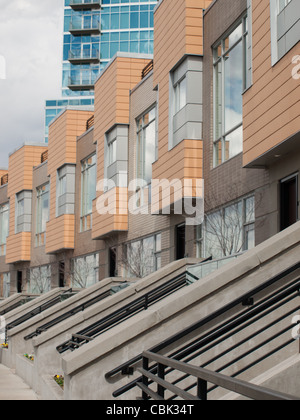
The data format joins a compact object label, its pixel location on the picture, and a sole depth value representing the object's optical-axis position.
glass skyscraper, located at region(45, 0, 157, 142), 83.38
